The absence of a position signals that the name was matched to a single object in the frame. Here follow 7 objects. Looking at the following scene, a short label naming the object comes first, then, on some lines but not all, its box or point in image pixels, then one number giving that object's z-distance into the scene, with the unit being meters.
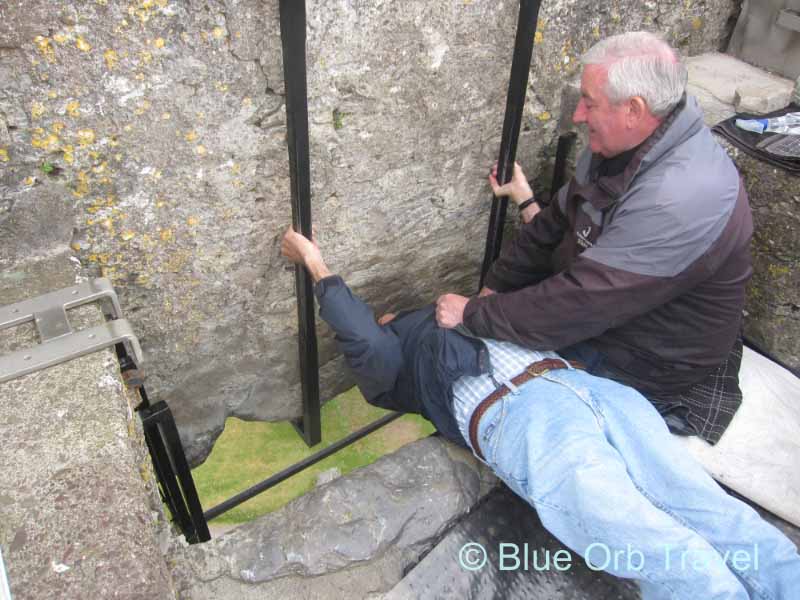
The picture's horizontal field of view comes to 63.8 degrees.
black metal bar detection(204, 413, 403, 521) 2.84
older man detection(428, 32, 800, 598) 1.78
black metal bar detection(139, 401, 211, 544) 2.10
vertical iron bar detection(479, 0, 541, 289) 2.27
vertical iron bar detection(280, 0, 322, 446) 1.79
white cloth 2.17
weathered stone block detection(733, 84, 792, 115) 2.65
